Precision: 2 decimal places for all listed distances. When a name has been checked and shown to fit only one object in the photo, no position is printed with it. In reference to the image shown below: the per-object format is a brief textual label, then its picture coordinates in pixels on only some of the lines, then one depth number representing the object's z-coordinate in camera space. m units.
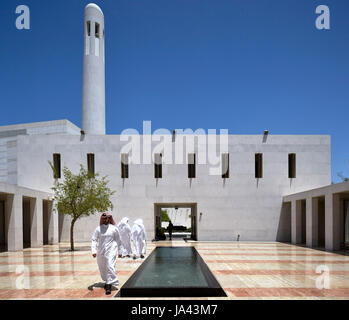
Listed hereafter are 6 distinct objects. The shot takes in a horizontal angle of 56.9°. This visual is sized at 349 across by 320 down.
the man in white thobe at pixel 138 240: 14.09
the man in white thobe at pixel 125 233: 14.48
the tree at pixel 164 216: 55.47
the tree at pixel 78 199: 17.70
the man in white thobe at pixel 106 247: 7.90
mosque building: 23.39
